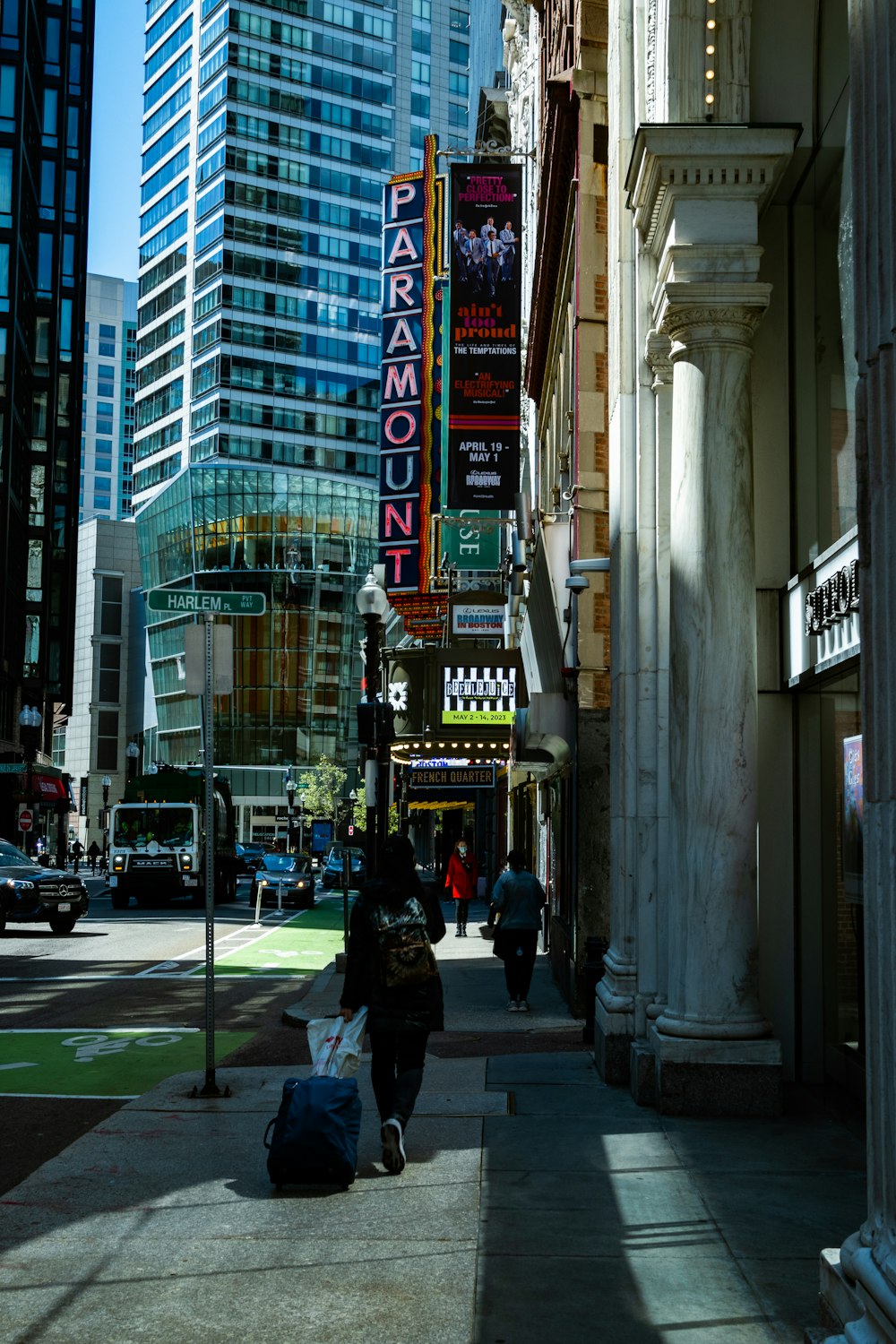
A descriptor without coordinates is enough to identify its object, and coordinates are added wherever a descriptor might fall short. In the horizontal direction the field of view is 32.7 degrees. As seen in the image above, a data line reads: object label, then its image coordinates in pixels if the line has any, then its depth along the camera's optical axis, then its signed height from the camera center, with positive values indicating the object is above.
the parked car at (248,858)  64.15 -1.51
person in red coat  31.14 -1.17
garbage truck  41.72 -0.48
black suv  28.27 -1.39
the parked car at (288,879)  42.91 -1.56
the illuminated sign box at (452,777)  38.31 +1.20
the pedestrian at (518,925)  16.30 -1.07
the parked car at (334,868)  60.74 -1.83
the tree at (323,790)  101.44 +2.22
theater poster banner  26.20 +8.49
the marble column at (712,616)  9.54 +1.33
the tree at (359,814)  96.75 +0.60
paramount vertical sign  37.62 +11.05
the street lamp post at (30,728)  49.34 +3.16
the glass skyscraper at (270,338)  109.94 +37.52
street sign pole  10.47 -0.60
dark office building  66.62 +24.37
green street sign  12.07 +1.77
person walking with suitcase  8.30 -0.87
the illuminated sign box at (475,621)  37.75 +5.04
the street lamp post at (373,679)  19.66 +2.02
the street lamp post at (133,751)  73.25 +3.46
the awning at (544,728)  17.50 +1.10
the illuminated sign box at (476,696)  27.77 +2.32
